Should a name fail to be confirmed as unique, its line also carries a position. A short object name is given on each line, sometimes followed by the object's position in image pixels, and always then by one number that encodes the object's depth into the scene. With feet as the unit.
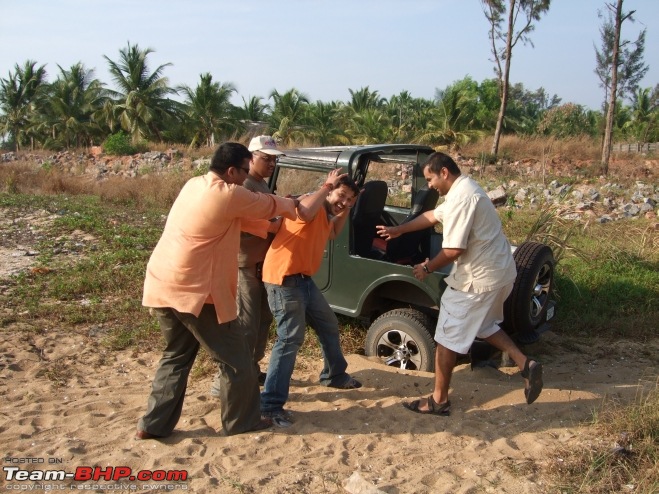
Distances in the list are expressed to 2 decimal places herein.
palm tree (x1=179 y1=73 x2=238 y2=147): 120.88
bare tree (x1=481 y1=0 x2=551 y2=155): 84.99
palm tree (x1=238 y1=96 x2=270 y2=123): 131.34
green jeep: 16.08
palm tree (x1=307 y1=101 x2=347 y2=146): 112.06
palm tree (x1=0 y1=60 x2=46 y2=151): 146.61
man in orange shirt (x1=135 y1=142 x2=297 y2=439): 11.66
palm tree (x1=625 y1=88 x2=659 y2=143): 108.78
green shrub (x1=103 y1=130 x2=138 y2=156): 109.81
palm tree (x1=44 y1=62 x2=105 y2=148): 135.95
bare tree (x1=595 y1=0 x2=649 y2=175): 71.97
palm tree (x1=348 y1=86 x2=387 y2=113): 128.36
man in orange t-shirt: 13.56
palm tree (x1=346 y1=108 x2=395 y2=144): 104.01
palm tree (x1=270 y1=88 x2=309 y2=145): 118.52
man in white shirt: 13.17
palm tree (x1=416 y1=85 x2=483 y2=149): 99.30
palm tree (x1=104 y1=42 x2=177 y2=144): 125.80
